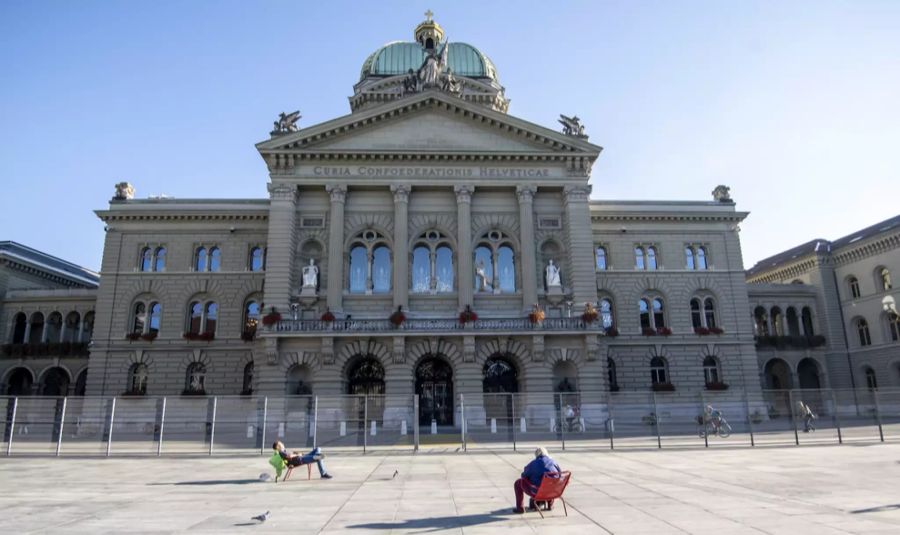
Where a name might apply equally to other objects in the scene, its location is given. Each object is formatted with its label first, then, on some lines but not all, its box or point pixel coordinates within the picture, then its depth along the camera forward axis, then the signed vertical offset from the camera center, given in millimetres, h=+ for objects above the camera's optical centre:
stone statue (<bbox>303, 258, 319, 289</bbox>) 41125 +8468
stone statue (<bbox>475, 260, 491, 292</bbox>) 42812 +8475
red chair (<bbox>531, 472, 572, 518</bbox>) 11891 -1702
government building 39750 +8537
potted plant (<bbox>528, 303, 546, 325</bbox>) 39094 +5240
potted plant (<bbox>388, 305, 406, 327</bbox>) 38719 +5218
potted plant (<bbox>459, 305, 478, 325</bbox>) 39125 +5252
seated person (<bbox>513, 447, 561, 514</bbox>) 12070 -1525
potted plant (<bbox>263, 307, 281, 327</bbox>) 38625 +5356
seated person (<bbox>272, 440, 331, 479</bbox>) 17453 -1554
